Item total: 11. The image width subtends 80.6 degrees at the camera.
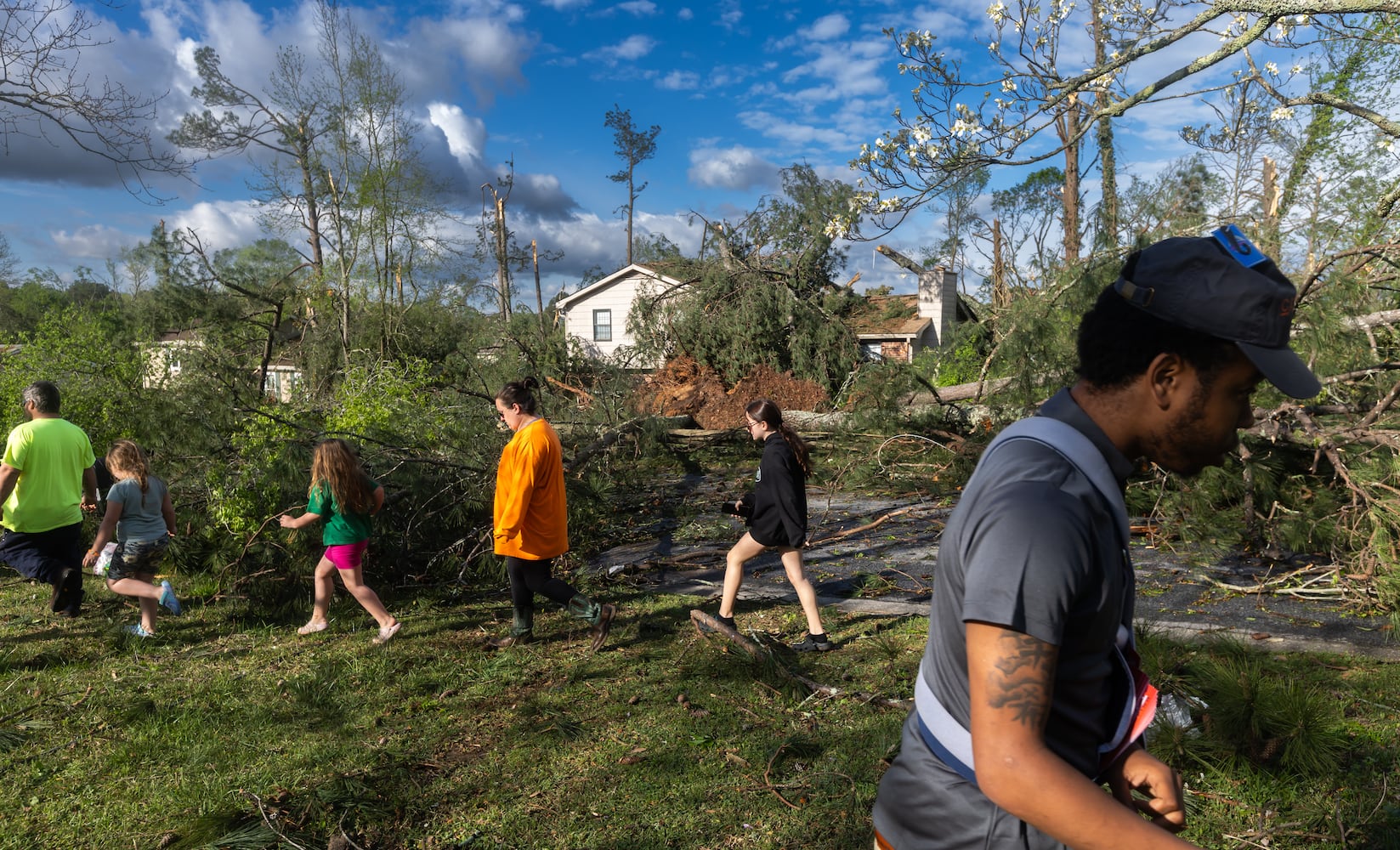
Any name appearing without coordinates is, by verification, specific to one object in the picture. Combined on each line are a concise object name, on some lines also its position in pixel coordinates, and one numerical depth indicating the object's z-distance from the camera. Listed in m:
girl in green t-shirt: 5.48
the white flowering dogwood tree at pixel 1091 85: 6.08
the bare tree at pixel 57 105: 6.88
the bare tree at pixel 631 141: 45.91
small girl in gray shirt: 5.70
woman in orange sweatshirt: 5.40
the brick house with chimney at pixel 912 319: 19.55
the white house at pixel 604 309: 30.52
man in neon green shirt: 5.89
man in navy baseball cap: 1.04
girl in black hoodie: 5.34
